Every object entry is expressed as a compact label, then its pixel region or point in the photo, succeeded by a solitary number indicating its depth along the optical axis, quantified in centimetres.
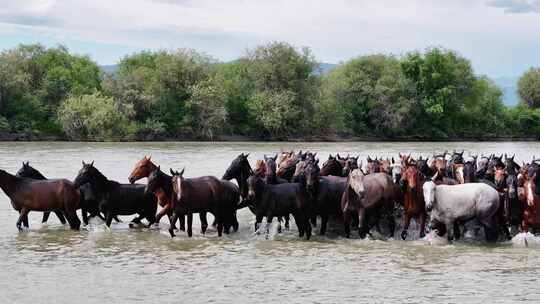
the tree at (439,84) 7619
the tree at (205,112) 6462
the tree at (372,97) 7288
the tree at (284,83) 6806
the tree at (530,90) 9288
